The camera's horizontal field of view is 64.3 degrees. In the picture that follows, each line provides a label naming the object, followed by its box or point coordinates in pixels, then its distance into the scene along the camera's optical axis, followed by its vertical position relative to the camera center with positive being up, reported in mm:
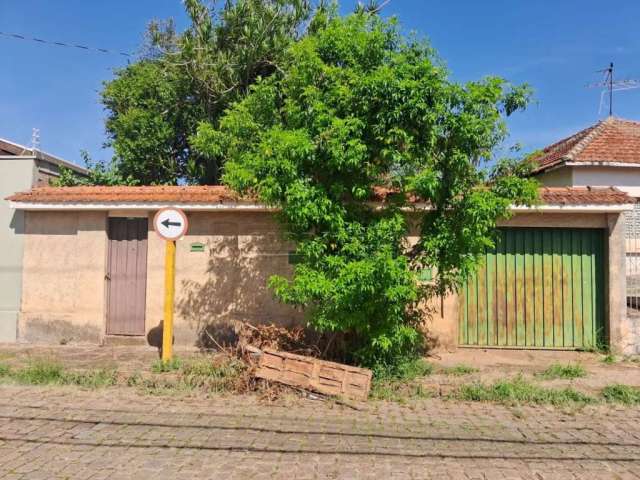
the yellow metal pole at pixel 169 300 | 7234 -569
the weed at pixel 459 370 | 7094 -1497
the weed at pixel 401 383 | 6148 -1526
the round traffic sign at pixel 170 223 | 7176 +519
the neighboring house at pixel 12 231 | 8883 +474
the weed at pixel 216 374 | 6320 -1477
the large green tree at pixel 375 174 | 5730 +1075
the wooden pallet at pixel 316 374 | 6023 -1350
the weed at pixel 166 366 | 7053 -1486
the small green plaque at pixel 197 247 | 8562 +224
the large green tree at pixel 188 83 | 13273 +5197
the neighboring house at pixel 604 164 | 11234 +2280
